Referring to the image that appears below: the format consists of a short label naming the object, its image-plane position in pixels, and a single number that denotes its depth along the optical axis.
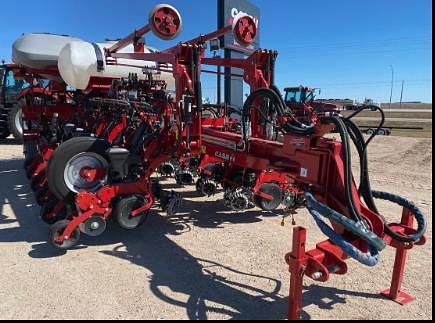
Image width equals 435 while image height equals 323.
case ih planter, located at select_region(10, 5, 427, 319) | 2.48
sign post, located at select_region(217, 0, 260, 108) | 10.94
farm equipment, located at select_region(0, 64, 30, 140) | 11.86
